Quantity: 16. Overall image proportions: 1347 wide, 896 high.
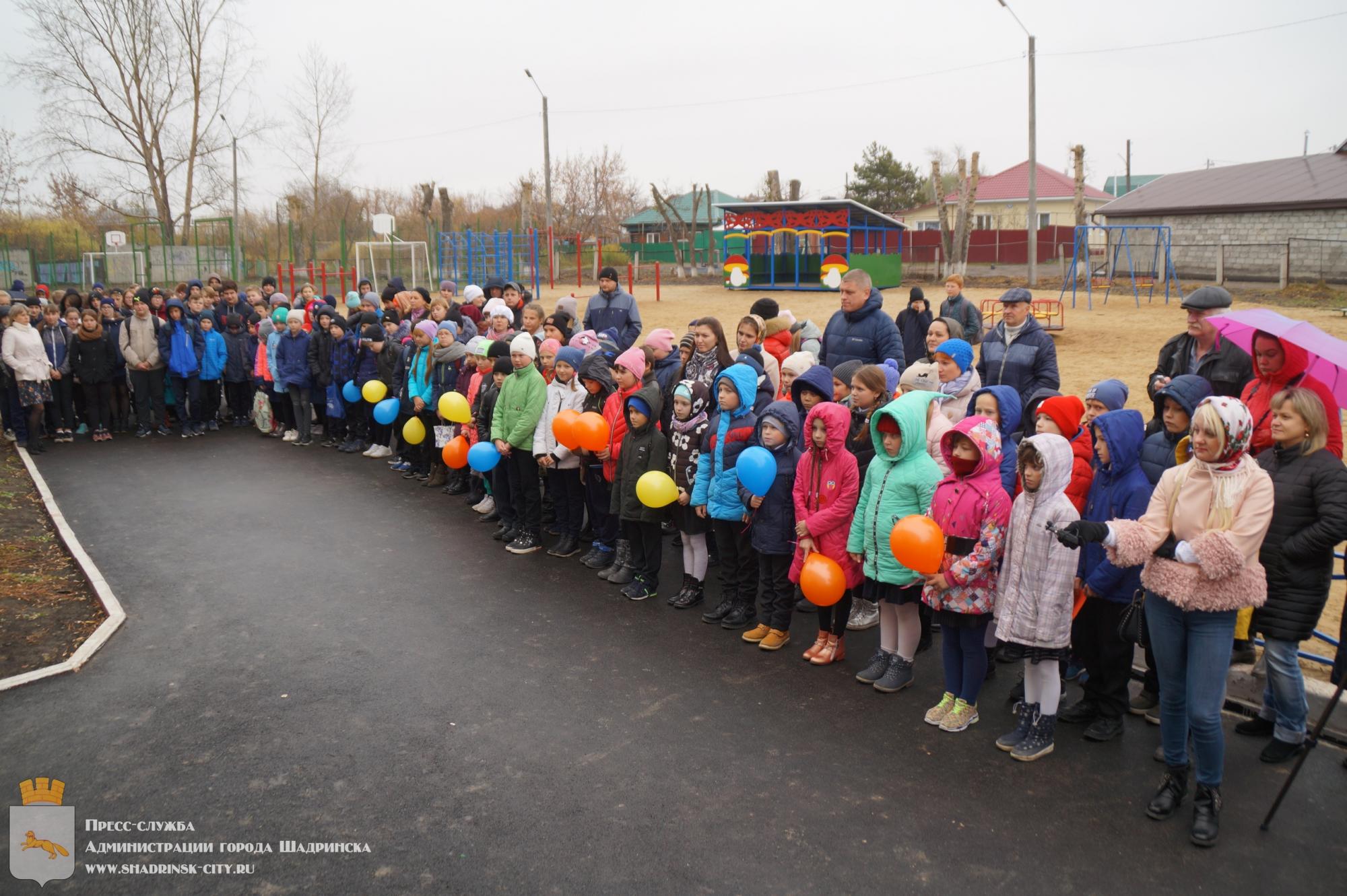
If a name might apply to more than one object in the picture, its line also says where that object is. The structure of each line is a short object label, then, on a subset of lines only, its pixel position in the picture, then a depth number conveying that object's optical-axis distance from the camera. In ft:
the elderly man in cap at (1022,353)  24.88
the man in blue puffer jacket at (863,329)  26.76
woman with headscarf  12.91
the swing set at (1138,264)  87.86
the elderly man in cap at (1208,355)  19.86
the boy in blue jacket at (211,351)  44.42
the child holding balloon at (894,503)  17.44
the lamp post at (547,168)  103.71
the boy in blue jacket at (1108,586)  15.90
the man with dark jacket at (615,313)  36.65
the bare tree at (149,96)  133.28
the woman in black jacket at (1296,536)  13.97
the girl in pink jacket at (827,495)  18.84
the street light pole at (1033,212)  88.12
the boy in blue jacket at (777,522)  20.25
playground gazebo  110.22
